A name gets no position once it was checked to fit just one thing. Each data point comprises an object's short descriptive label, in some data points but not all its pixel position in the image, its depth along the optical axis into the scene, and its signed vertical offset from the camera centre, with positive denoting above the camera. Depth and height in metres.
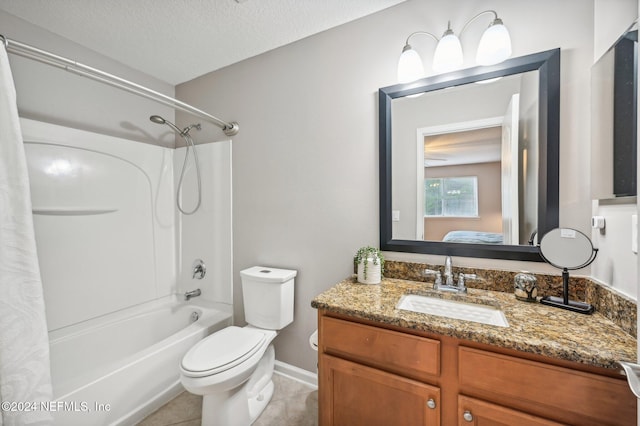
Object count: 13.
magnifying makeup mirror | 1.05 -0.19
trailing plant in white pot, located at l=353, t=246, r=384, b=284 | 1.44 -0.31
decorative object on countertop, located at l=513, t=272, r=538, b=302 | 1.15 -0.35
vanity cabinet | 0.76 -0.59
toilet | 1.32 -0.78
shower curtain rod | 1.15 +0.71
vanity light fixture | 1.20 +0.76
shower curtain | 1.03 -0.34
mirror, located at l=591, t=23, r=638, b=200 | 0.90 +0.33
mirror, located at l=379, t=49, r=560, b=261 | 1.22 +0.25
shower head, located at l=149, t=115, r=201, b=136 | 2.08 +0.71
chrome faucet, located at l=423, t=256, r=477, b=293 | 1.30 -0.36
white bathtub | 1.32 -0.91
